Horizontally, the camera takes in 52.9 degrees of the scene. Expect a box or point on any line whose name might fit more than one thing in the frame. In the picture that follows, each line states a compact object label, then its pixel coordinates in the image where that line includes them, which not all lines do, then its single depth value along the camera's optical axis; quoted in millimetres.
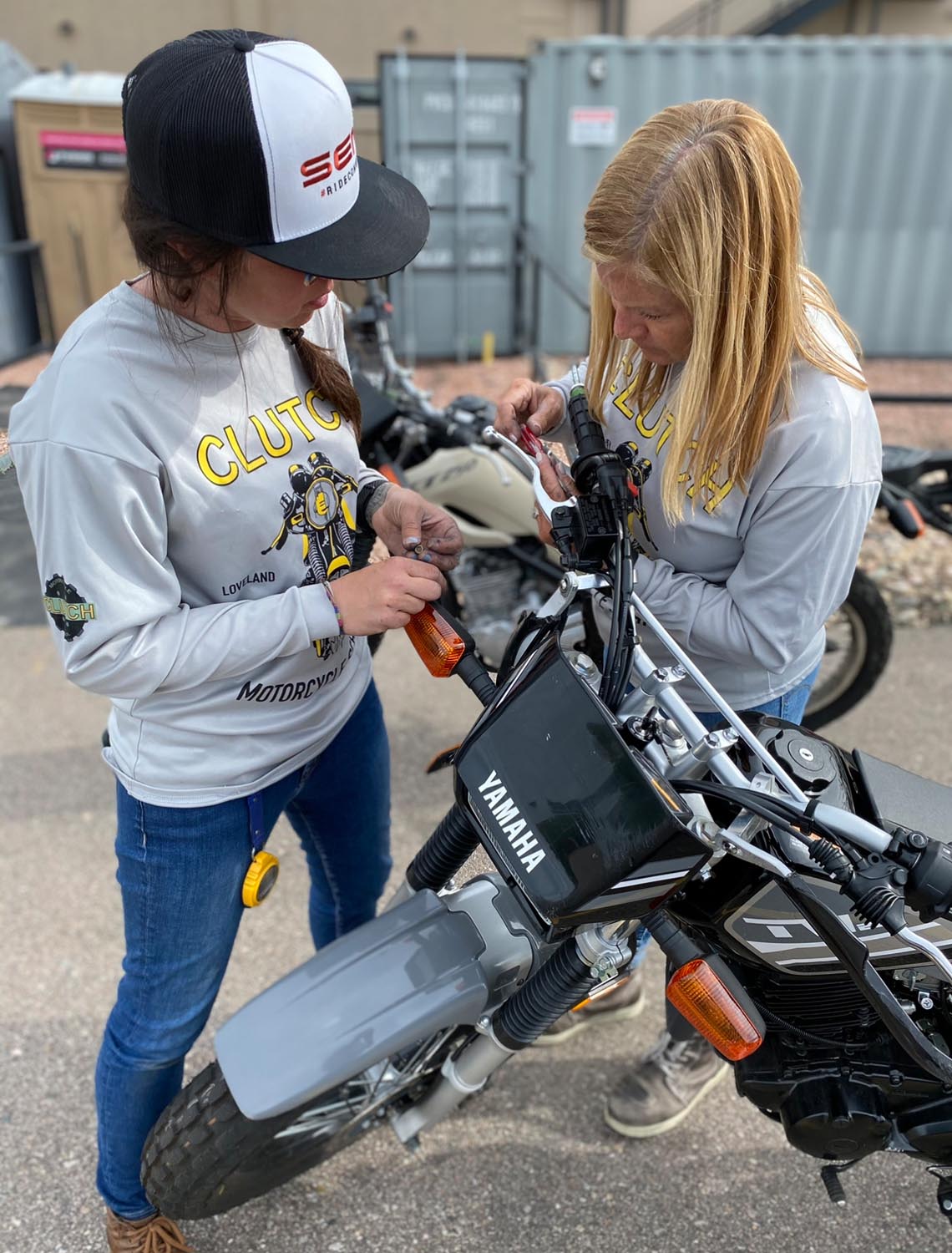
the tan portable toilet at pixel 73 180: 7375
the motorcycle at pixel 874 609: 2969
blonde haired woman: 1293
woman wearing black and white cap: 1101
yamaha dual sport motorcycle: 1130
